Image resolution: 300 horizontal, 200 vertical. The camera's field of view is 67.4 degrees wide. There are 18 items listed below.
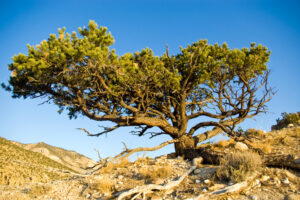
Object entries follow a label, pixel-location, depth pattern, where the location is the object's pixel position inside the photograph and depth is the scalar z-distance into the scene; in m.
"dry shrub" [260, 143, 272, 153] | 9.12
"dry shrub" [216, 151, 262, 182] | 6.36
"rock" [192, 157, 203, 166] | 8.47
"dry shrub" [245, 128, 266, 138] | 13.14
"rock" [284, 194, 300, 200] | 5.20
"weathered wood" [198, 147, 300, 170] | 7.00
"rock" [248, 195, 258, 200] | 5.51
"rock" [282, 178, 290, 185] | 6.17
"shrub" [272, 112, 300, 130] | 18.41
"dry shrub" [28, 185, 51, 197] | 7.85
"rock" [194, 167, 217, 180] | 7.15
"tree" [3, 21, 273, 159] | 8.80
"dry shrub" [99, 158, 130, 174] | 8.96
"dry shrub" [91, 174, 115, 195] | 7.02
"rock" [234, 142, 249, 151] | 9.70
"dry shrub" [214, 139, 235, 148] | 10.81
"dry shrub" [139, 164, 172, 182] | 7.46
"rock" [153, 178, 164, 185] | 6.96
